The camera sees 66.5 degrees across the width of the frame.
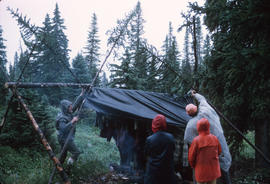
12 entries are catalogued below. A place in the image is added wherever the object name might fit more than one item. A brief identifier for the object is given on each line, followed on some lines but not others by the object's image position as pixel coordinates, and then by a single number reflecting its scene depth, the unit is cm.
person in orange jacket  372
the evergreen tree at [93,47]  3294
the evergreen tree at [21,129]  865
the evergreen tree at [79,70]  2395
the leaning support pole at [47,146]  340
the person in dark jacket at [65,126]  582
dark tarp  521
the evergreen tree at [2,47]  3277
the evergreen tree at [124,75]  1208
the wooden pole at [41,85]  417
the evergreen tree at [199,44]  4654
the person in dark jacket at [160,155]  376
